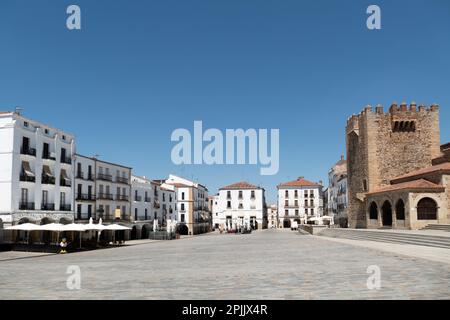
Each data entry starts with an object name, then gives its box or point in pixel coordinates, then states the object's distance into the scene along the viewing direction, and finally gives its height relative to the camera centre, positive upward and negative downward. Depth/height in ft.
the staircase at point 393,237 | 73.19 -9.02
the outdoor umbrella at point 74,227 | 97.91 -6.35
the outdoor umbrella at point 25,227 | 96.23 -6.03
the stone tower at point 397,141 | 145.18 +19.10
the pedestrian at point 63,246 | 92.38 -10.08
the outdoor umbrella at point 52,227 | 96.50 -6.13
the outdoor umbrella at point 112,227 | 112.39 -7.42
